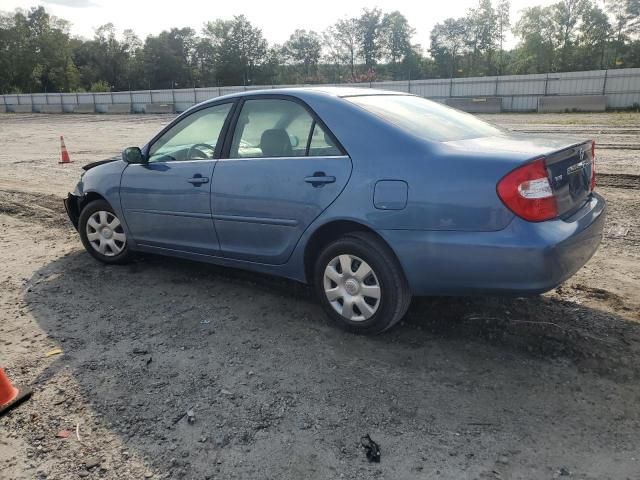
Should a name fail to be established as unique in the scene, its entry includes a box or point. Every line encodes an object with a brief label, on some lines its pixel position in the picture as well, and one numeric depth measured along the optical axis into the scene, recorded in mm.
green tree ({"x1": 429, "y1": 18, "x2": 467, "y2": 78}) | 78375
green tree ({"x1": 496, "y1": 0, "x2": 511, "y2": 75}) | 76062
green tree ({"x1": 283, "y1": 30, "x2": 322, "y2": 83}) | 87188
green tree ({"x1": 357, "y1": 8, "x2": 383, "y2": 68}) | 85750
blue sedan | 3080
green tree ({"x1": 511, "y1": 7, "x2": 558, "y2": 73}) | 67500
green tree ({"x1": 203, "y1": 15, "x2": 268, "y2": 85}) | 79375
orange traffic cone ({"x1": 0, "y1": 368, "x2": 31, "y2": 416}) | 3029
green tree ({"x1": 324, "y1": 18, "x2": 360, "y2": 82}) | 86000
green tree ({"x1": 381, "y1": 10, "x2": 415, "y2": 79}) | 86250
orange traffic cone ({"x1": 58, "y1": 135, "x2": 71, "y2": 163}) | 13289
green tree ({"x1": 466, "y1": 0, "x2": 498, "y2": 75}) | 76500
